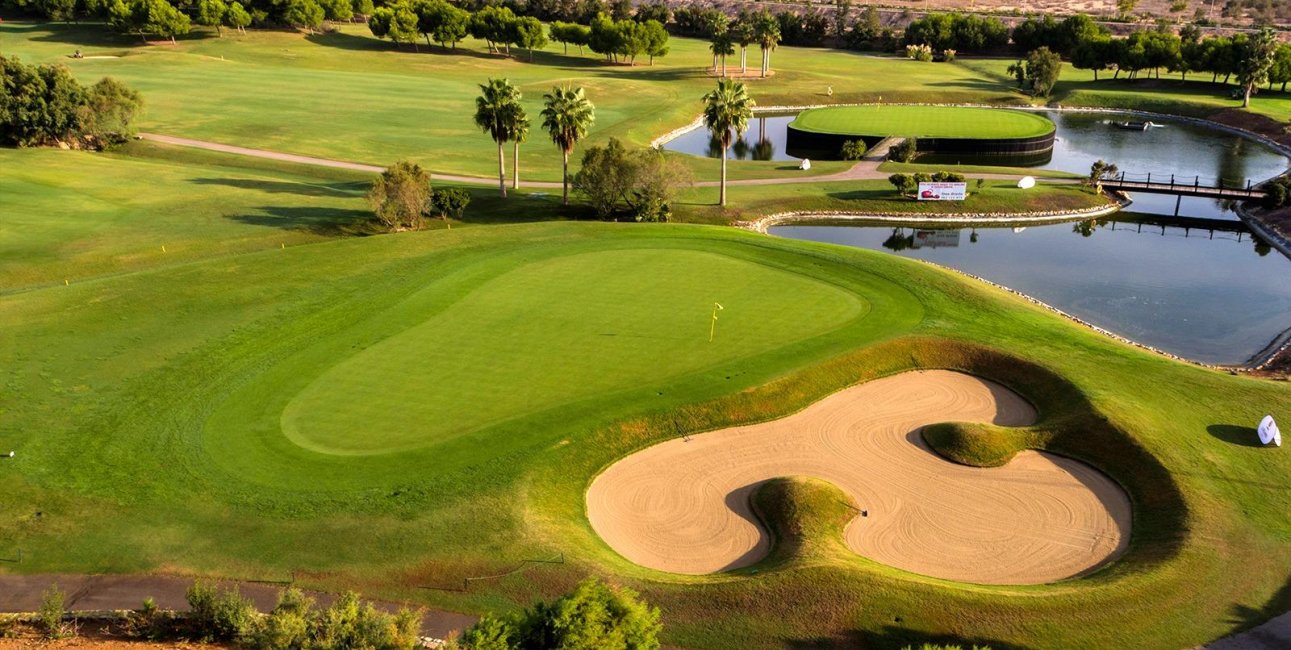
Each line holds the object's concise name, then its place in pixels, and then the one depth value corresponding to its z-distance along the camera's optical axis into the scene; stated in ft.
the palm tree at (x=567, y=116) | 234.99
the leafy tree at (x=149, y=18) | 507.30
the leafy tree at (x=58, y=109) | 286.05
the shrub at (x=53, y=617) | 83.58
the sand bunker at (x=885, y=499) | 105.81
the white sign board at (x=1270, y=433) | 121.39
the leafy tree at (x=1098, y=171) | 291.58
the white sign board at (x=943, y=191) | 271.69
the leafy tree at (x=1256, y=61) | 402.56
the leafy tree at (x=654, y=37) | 536.83
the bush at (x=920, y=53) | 569.23
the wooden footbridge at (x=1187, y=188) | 282.36
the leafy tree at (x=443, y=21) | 542.98
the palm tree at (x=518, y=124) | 242.17
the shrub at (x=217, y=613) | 82.69
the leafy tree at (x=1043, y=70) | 448.65
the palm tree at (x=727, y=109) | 238.07
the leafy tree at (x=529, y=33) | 542.98
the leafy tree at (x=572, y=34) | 557.74
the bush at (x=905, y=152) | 333.21
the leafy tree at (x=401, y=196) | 223.92
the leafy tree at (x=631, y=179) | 235.20
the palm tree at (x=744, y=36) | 487.37
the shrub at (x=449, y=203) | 242.37
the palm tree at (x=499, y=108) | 240.32
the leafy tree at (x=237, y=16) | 530.68
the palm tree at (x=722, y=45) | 476.54
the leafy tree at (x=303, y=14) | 548.72
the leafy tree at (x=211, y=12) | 520.01
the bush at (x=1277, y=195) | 267.39
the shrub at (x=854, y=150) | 337.11
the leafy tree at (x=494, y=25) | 545.44
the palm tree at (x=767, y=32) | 477.36
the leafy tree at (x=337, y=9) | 582.76
